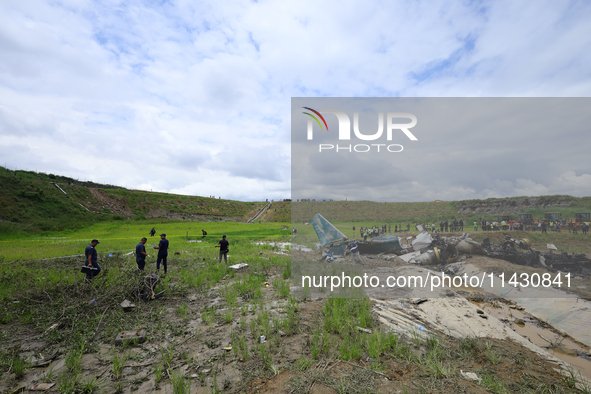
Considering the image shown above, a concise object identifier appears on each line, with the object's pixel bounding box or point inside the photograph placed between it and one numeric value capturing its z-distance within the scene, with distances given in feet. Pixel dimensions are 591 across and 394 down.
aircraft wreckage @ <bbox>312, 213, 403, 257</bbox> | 43.52
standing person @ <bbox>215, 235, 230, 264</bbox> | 50.26
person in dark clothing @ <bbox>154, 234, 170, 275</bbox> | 42.02
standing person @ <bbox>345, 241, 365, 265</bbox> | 41.71
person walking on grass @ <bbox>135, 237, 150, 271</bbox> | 37.25
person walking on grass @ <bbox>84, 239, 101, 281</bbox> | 32.60
